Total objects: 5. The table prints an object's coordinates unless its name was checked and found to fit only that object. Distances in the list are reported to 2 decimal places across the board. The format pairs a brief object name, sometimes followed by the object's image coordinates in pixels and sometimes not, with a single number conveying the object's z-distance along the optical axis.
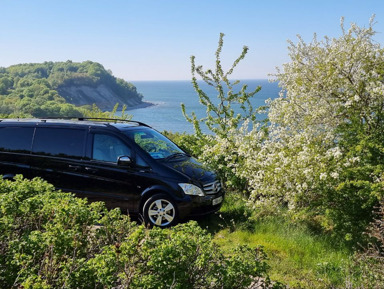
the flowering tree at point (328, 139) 5.89
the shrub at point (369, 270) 4.18
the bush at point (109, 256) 3.19
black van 6.86
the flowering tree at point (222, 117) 8.60
